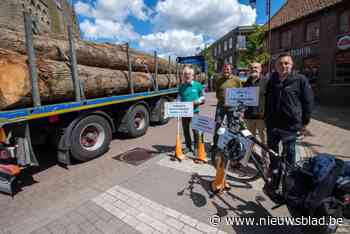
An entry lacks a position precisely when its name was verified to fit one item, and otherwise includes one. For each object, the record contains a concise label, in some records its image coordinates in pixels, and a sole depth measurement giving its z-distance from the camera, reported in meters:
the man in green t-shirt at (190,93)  3.79
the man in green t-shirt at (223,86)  3.69
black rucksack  1.64
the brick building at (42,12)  7.06
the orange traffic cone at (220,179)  2.69
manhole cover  3.93
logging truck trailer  2.71
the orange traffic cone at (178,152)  3.95
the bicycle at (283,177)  1.65
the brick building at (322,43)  10.67
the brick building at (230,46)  29.81
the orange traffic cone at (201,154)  3.79
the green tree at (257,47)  15.04
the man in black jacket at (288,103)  2.30
